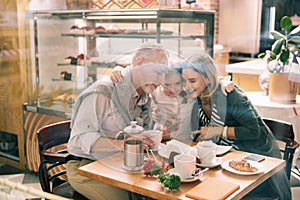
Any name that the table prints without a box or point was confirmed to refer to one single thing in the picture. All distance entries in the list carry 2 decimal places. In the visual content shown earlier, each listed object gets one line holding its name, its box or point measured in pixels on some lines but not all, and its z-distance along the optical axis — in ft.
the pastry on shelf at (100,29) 5.63
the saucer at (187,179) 3.67
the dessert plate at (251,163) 3.90
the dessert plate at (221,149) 4.40
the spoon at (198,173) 3.75
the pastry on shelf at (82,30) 5.79
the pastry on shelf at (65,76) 6.25
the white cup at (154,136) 4.27
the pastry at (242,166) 3.96
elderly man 4.29
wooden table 3.62
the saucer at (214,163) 4.05
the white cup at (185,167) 3.70
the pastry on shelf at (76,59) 5.76
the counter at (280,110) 4.97
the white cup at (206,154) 4.09
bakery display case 4.89
